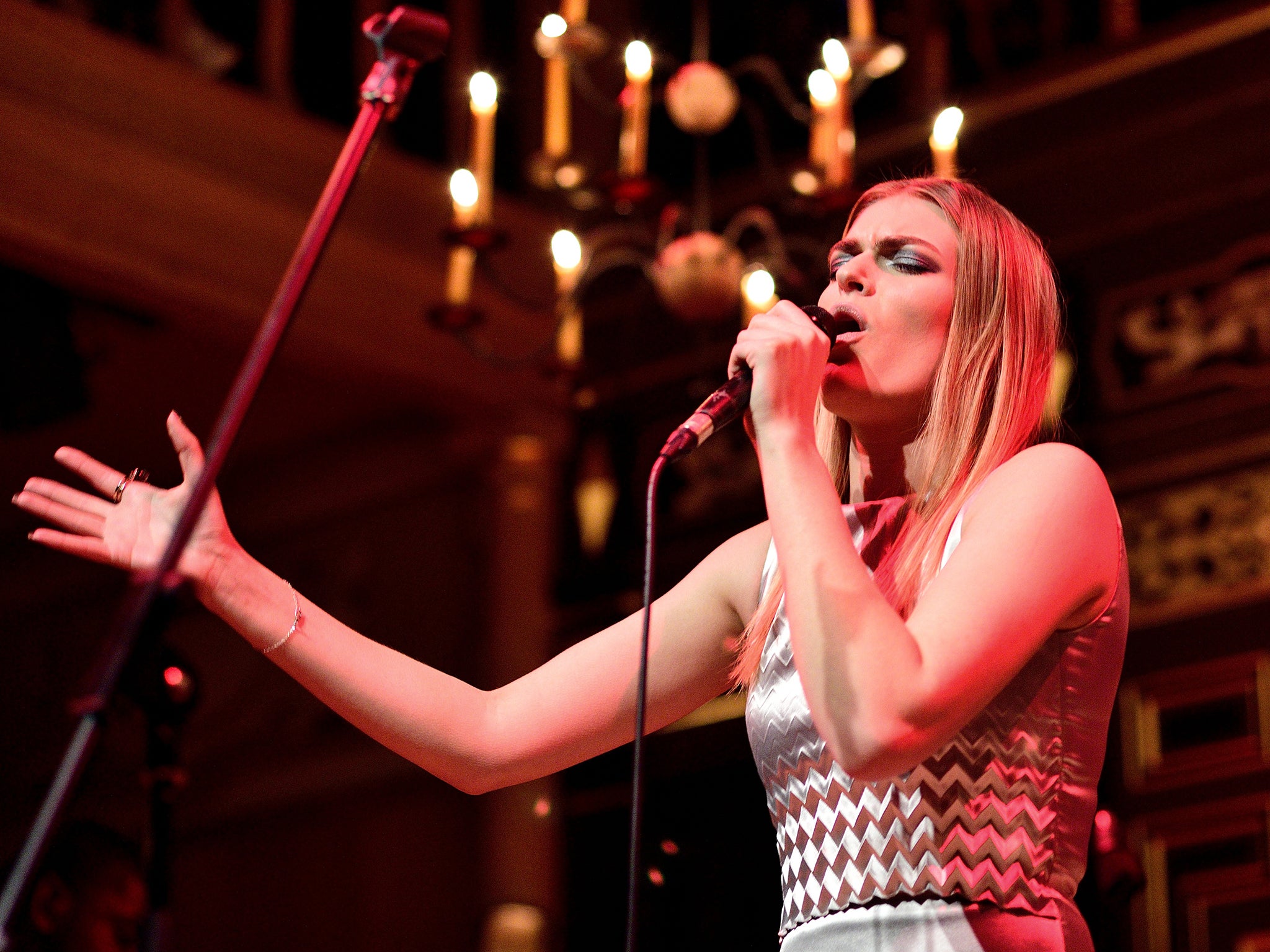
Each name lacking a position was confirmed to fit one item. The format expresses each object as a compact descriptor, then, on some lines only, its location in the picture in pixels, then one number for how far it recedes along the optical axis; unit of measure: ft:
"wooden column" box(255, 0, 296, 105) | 19.40
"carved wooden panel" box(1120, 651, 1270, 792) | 15.28
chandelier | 12.21
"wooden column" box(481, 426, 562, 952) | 19.34
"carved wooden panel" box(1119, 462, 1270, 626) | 15.48
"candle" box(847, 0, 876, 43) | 12.39
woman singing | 4.75
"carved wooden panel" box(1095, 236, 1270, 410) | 15.87
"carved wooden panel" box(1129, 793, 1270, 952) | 14.90
